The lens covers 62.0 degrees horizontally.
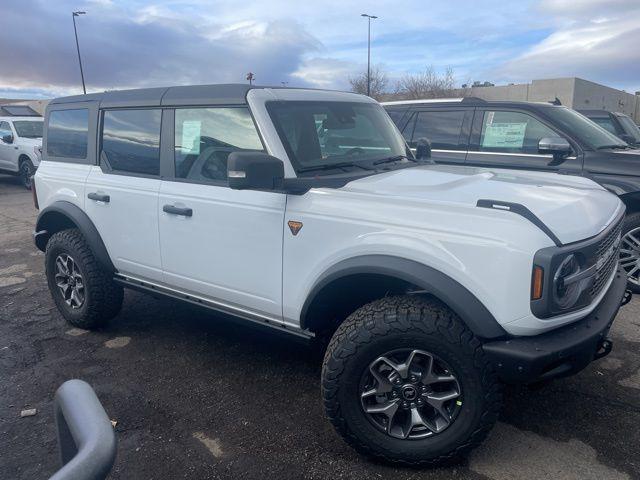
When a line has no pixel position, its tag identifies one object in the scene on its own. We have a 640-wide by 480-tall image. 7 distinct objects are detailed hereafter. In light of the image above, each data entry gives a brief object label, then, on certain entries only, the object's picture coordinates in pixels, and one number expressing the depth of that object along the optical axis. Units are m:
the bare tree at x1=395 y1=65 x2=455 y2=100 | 40.08
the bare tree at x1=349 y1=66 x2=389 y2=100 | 43.34
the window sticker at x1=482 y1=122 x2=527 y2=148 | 5.70
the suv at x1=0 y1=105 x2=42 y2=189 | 13.23
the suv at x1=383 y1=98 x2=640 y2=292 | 5.19
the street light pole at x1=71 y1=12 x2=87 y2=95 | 28.65
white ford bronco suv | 2.36
